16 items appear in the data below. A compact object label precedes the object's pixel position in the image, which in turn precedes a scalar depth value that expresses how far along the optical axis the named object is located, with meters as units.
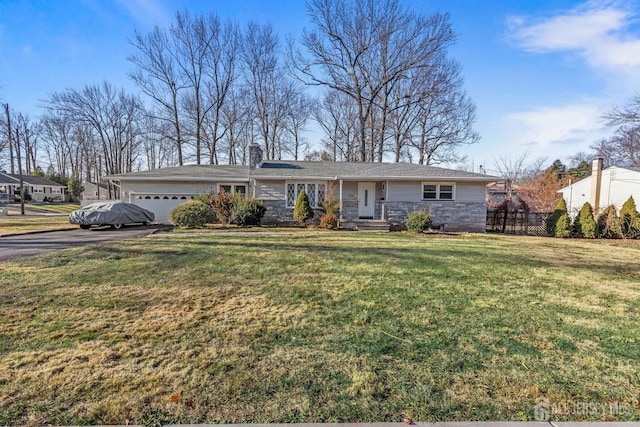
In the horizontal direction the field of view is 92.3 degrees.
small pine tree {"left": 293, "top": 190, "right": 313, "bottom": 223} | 14.48
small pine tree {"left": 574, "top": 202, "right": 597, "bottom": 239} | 12.76
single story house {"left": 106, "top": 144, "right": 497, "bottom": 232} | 14.94
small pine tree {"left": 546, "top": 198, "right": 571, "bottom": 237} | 13.20
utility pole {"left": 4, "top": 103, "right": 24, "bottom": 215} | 23.48
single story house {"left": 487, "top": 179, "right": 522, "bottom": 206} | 25.17
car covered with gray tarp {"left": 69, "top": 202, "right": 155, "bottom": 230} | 12.66
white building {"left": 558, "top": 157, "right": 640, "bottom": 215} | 19.02
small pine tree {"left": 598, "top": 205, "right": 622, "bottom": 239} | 12.73
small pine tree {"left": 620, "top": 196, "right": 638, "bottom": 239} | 12.69
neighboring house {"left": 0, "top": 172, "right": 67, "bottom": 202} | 40.47
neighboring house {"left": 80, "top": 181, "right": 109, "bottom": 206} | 38.95
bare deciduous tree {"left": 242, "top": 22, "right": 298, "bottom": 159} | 26.23
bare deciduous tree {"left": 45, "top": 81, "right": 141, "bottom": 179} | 30.78
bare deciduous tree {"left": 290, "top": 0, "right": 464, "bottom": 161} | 22.72
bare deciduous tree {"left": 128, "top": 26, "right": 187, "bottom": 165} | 24.68
